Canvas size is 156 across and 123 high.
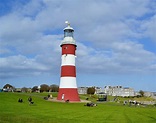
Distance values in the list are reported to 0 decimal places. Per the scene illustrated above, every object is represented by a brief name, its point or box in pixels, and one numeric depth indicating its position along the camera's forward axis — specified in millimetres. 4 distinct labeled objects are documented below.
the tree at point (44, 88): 128050
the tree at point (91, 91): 151000
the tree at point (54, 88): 131025
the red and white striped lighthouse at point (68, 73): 50969
